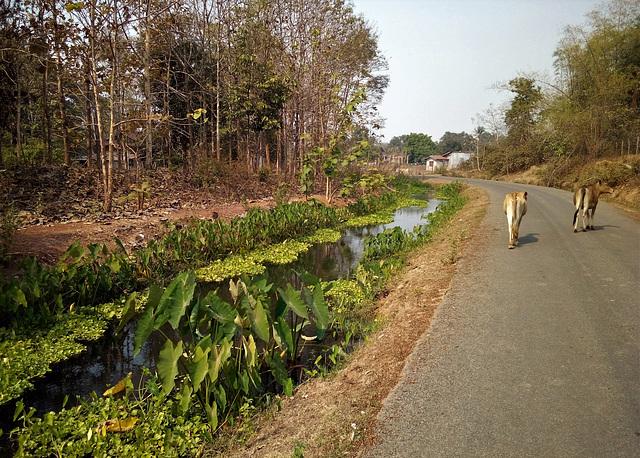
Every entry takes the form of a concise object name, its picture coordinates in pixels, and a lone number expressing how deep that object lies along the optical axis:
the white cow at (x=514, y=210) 7.49
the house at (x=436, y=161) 68.08
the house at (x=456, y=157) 62.39
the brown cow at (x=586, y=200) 8.72
